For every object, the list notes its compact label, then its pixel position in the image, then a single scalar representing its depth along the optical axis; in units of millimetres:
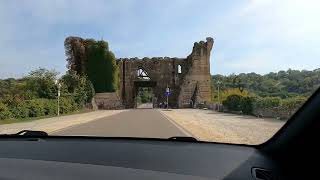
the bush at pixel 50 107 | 19901
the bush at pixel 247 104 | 18920
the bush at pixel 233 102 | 21716
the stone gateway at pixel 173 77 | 36524
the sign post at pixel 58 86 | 20546
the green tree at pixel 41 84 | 24526
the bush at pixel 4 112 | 15718
